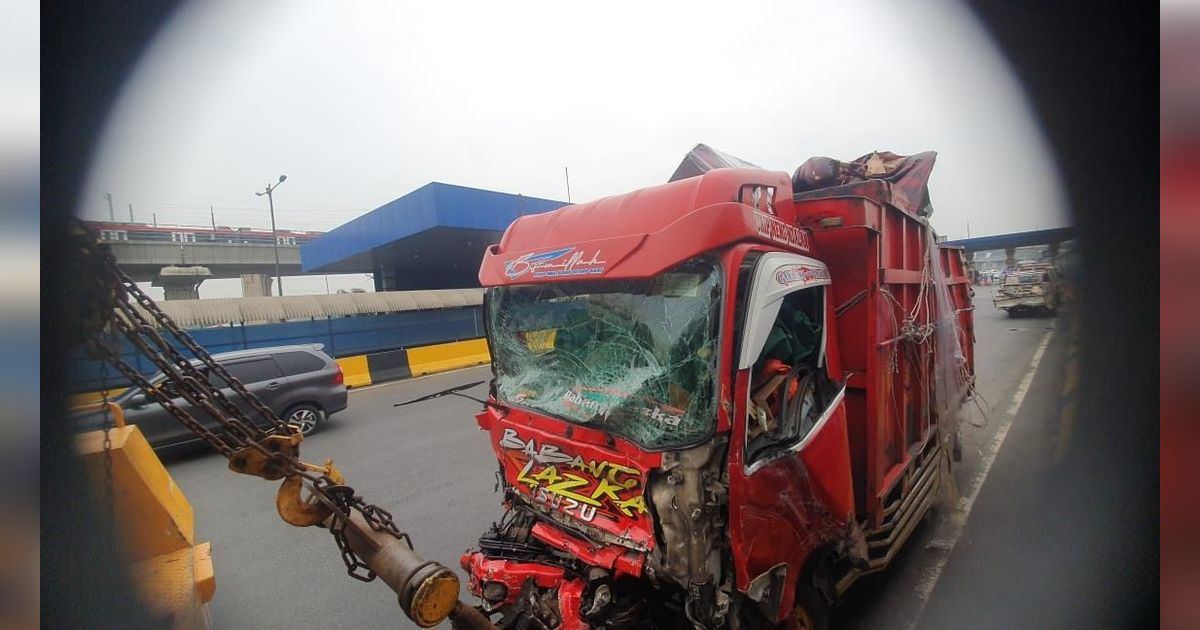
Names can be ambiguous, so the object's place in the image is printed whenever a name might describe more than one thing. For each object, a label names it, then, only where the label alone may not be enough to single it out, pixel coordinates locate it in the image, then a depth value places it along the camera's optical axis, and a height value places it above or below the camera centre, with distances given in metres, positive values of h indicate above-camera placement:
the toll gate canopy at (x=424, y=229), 13.10 +2.61
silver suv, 6.13 -0.89
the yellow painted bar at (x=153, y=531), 1.45 -0.78
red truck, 1.87 -0.46
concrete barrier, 11.23 -1.25
